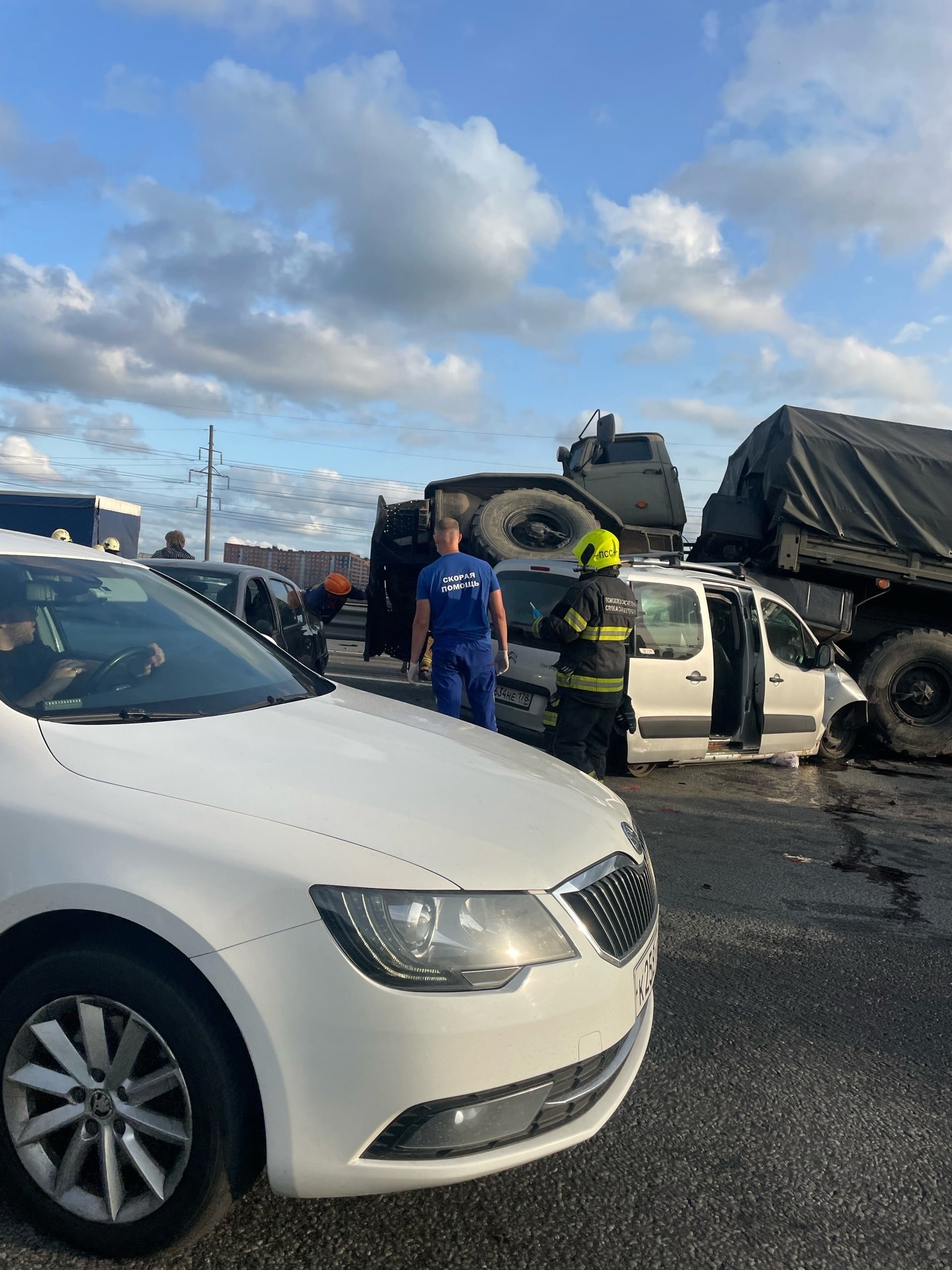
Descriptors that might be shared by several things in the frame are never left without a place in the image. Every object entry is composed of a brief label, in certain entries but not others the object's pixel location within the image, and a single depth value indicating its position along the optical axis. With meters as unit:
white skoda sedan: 1.80
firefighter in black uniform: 5.55
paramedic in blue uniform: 6.05
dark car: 7.27
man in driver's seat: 2.35
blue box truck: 17.48
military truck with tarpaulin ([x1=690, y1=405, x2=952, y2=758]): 9.12
